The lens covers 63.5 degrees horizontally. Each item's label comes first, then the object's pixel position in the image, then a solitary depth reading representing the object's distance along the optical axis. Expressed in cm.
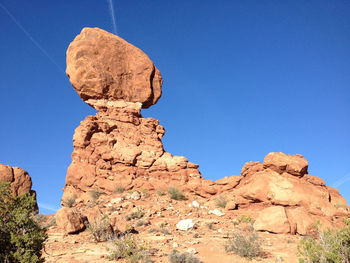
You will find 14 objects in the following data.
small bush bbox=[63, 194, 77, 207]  1797
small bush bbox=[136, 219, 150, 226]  1378
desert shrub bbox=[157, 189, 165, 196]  1814
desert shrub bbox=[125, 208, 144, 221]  1478
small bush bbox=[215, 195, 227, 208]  1714
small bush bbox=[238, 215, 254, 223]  1464
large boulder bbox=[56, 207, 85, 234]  1243
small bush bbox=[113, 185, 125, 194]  1838
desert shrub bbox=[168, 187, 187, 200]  1788
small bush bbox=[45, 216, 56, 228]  1473
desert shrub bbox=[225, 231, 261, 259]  1003
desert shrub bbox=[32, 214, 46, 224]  1684
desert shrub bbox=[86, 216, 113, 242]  1141
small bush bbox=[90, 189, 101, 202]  1780
